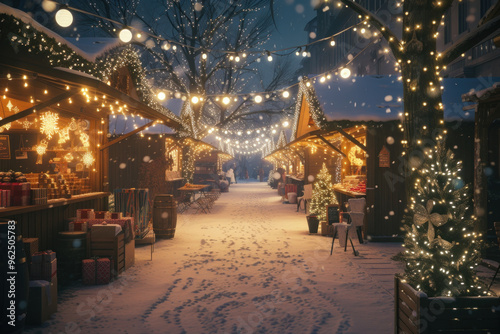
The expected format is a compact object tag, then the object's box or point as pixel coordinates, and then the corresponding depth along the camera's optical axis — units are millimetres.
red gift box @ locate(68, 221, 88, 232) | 6895
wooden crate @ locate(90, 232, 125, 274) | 6684
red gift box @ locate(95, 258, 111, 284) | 6387
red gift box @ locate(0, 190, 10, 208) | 5668
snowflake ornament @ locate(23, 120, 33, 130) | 9942
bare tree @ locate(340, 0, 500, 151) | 6473
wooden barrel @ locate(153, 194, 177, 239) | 10234
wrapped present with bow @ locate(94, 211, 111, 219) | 7778
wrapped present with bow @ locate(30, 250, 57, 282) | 5059
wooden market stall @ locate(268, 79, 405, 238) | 10141
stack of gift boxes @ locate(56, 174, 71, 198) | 7594
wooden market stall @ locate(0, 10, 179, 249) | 5801
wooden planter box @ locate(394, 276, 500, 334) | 3471
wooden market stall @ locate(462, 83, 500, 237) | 7777
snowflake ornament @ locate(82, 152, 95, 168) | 9383
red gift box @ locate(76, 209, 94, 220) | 7582
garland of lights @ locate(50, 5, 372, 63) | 7574
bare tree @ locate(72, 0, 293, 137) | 24452
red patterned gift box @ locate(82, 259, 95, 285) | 6371
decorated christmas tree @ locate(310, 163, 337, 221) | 12242
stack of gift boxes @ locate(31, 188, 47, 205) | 6211
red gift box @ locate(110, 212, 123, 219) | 7730
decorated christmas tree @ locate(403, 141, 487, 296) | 3816
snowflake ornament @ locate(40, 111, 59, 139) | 8984
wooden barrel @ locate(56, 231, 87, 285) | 6371
